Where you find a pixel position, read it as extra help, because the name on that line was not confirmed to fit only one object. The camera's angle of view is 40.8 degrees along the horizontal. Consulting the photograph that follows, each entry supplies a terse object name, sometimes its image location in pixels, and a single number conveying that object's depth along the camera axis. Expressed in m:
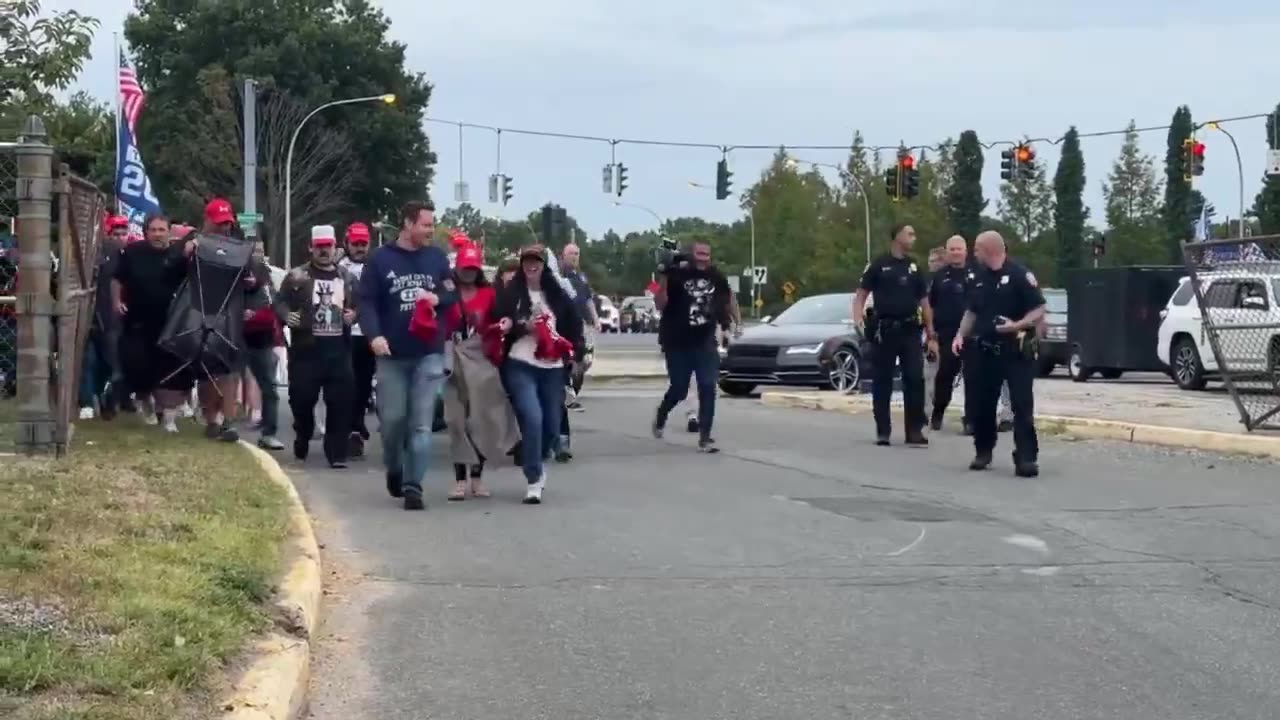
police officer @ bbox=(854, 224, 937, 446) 14.56
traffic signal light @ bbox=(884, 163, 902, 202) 44.06
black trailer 27.61
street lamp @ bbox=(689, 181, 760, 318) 68.91
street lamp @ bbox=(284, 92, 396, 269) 46.91
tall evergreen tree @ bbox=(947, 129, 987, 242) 86.81
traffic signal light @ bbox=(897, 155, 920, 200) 43.69
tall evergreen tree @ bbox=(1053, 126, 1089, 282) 90.62
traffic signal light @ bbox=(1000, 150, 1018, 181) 43.50
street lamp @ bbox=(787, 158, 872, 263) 64.64
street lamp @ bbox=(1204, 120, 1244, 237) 45.59
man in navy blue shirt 10.07
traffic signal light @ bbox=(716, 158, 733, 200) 48.47
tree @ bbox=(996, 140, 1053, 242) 90.69
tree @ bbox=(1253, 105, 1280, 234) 68.12
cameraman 13.98
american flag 20.36
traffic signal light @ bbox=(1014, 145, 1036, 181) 42.12
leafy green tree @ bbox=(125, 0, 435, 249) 58.72
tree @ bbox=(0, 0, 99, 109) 12.27
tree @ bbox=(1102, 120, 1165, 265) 88.19
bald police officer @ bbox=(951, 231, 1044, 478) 12.35
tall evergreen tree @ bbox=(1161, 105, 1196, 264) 79.38
